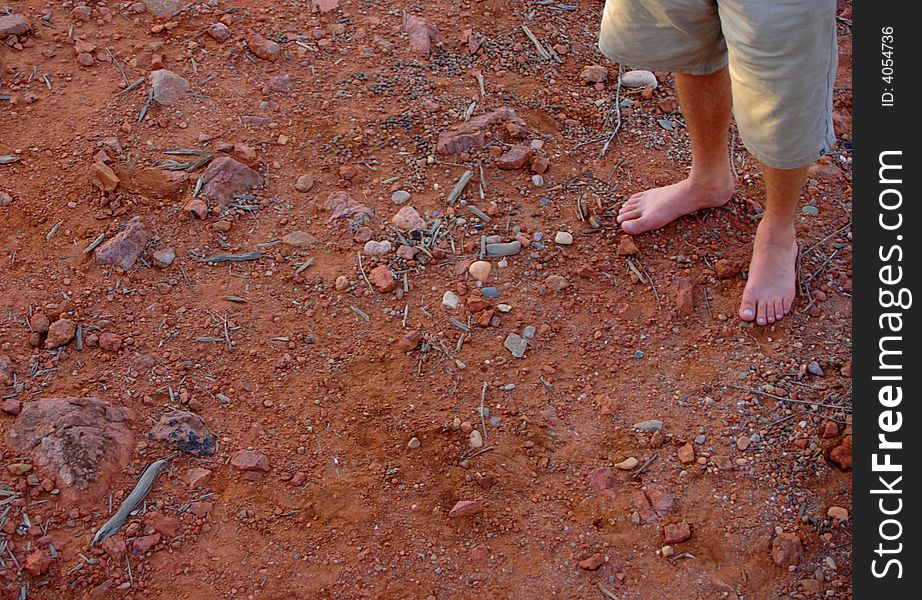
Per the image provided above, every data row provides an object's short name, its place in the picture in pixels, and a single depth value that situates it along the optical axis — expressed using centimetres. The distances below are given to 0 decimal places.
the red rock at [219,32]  309
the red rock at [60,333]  227
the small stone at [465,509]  199
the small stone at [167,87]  289
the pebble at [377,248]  250
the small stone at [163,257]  246
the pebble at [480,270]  245
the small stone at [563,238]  254
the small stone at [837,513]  194
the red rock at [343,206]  259
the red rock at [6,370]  219
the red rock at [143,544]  192
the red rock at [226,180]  263
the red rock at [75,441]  199
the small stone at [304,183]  268
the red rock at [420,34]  309
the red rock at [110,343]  226
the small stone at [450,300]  238
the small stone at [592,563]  190
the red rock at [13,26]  308
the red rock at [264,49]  303
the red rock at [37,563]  187
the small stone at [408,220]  256
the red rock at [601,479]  203
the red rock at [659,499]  199
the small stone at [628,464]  206
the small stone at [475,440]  211
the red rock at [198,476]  203
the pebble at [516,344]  229
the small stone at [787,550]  189
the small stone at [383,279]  241
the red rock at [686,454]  207
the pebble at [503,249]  250
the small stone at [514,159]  272
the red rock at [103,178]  262
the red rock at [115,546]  191
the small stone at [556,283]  243
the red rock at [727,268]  245
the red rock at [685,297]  237
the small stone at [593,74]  305
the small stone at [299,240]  254
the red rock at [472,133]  275
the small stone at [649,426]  214
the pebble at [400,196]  263
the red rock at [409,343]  229
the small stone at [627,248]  250
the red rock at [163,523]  195
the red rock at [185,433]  209
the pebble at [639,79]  305
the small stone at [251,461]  206
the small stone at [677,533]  193
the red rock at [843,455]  202
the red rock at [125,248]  245
